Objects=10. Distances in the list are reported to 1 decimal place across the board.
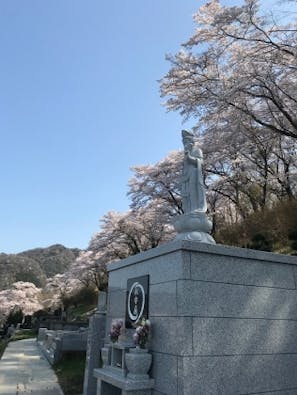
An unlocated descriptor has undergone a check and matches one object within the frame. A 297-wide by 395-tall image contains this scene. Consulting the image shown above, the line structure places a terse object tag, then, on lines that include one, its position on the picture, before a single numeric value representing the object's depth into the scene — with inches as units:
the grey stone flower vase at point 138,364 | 215.6
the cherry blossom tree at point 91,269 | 1360.1
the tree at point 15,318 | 1649.4
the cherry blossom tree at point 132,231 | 1042.7
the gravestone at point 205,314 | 204.1
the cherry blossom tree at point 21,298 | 1873.8
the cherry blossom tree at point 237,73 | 477.4
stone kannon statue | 241.6
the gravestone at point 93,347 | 297.0
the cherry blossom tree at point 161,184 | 926.4
